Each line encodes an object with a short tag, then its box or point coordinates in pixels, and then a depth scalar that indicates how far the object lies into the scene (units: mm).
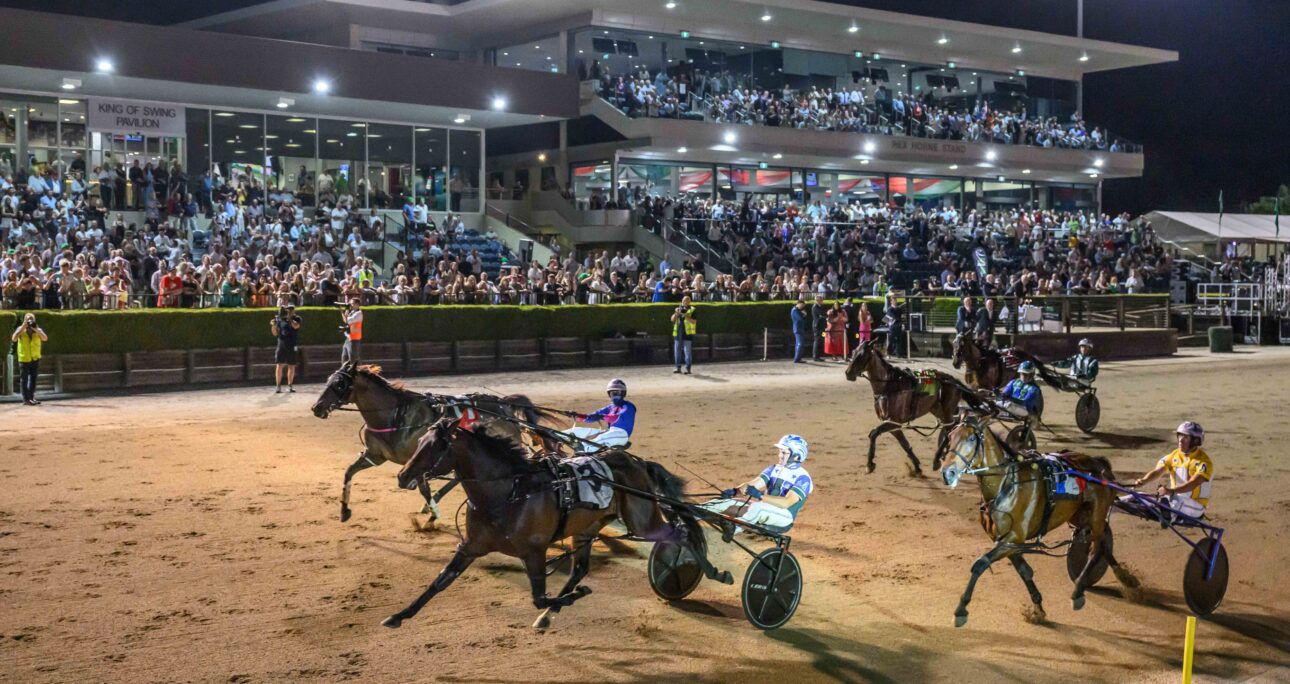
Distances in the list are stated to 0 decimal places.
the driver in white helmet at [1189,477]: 8773
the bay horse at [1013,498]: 8266
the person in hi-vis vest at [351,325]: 22169
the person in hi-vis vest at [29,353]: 19219
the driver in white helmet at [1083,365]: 17188
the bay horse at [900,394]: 14062
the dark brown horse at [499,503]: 7492
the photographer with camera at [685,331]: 25461
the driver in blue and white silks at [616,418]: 9984
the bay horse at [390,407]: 10789
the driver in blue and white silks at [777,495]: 8305
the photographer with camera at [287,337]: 21125
